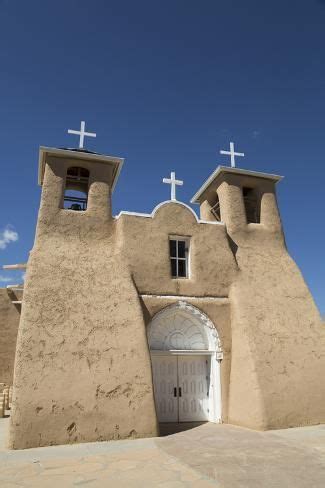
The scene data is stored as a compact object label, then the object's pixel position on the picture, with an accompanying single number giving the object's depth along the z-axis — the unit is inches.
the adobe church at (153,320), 375.9
